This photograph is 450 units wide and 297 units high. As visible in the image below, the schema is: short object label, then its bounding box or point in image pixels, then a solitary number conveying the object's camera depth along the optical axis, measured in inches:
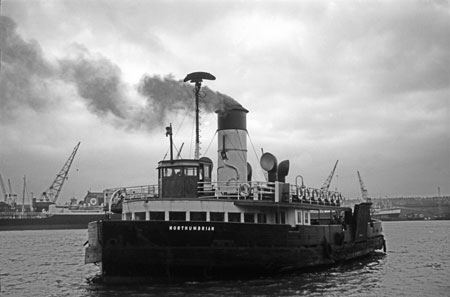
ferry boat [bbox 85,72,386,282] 922.7
